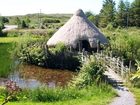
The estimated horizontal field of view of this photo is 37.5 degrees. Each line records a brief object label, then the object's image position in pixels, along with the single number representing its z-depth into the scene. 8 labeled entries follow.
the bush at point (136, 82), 12.63
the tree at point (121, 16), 53.90
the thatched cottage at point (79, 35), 21.84
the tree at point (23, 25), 48.93
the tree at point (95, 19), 55.15
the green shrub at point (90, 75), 12.53
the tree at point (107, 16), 53.86
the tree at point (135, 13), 51.69
